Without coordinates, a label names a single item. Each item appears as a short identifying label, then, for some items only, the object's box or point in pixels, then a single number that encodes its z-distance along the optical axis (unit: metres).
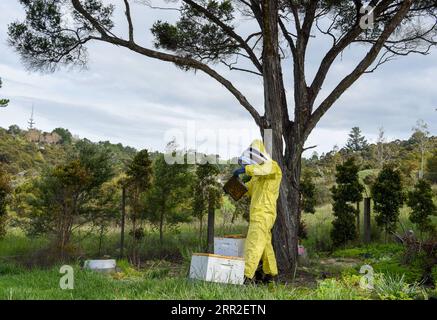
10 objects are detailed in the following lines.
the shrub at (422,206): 11.72
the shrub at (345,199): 11.79
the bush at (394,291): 4.49
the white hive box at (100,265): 7.29
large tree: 8.38
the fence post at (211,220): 9.91
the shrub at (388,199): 11.84
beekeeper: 6.09
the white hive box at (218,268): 5.29
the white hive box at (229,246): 6.28
